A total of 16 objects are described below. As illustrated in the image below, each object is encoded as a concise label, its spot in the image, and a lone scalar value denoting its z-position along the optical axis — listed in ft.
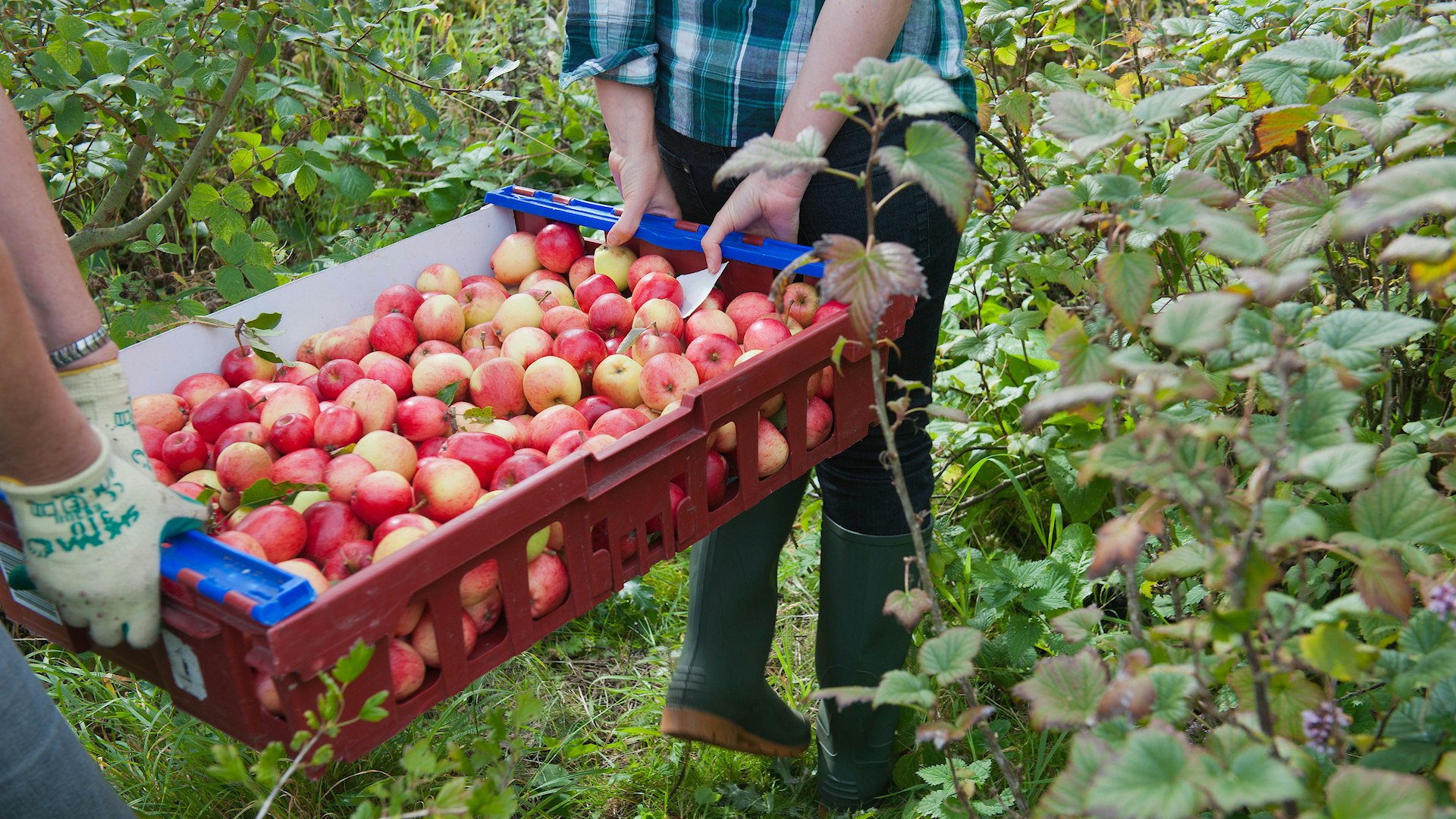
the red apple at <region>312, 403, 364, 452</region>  5.10
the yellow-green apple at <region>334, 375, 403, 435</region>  5.37
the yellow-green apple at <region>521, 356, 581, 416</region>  5.53
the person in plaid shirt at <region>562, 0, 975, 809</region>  5.44
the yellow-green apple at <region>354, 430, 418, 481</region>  5.06
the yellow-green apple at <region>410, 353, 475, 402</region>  5.69
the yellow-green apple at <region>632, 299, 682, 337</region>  5.82
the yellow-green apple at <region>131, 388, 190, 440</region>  5.15
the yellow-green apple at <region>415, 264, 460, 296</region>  6.37
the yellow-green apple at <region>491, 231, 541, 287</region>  6.65
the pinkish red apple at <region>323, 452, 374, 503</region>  4.79
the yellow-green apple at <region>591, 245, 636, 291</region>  6.40
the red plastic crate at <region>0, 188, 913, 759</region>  3.47
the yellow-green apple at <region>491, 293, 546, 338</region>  6.15
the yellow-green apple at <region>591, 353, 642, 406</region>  5.64
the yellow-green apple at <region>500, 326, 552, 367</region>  5.78
